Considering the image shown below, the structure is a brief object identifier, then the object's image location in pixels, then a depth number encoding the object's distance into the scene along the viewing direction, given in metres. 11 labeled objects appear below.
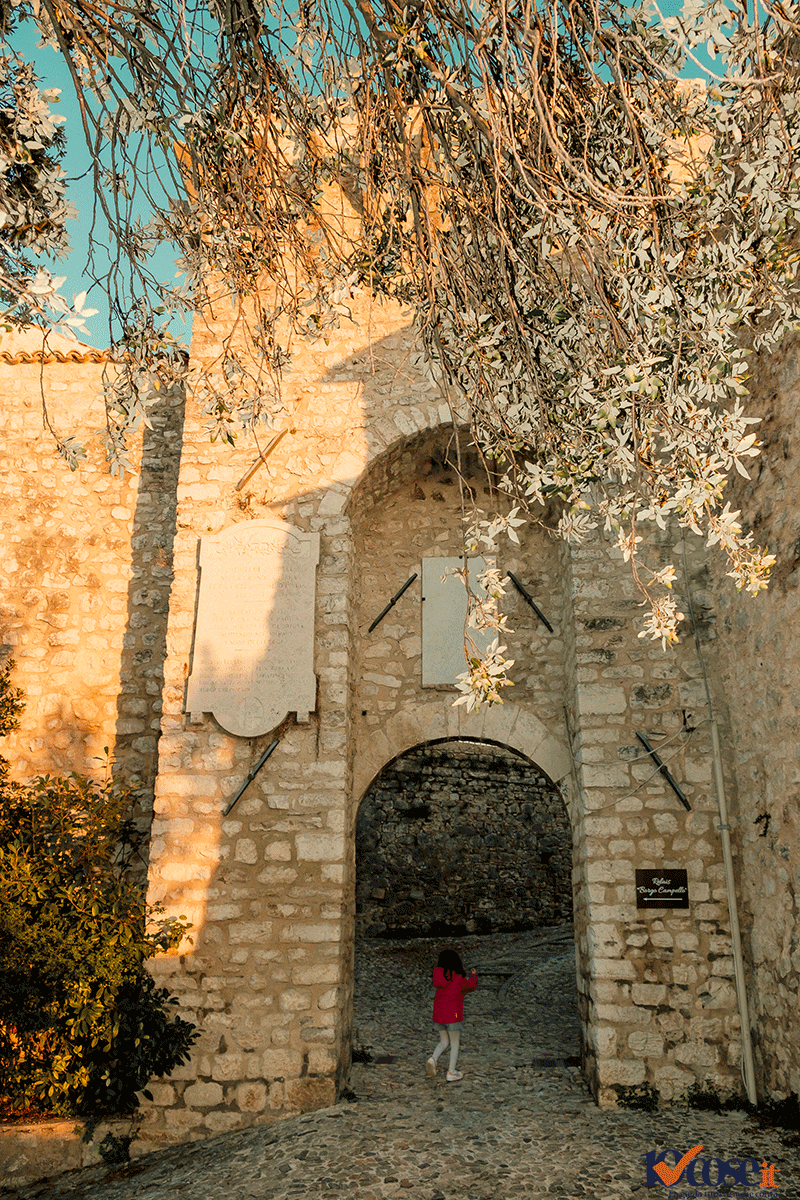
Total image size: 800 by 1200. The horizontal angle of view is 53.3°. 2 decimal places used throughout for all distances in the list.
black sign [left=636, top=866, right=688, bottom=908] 4.98
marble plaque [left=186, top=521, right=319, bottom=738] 5.46
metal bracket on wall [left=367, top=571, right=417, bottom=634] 6.33
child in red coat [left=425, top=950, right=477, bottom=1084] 5.64
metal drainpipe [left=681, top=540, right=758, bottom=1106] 4.61
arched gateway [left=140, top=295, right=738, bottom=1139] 4.82
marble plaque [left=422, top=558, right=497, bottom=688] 6.16
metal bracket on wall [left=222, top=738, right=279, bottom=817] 5.25
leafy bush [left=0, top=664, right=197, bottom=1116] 4.46
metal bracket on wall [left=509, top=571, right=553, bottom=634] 6.25
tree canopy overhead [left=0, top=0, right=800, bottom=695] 2.54
